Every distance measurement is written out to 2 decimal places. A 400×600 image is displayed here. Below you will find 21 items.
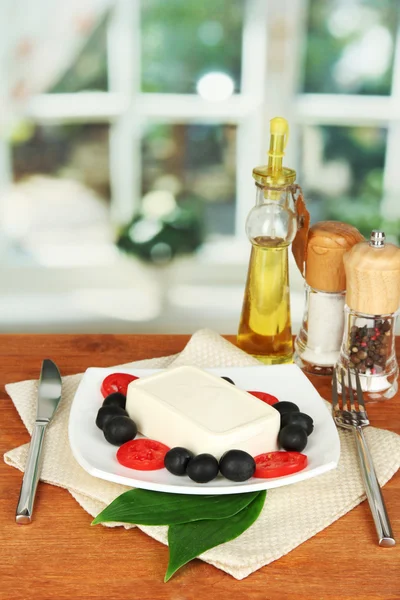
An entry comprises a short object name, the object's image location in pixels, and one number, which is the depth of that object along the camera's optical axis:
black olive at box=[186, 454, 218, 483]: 1.02
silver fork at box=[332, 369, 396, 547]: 1.01
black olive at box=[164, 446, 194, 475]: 1.03
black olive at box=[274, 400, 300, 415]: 1.11
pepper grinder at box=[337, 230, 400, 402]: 1.17
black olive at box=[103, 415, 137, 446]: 1.07
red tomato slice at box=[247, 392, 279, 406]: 1.14
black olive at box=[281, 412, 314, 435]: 1.09
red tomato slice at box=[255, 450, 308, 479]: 1.03
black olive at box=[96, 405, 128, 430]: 1.09
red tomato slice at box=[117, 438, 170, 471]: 1.04
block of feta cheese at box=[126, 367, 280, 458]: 1.04
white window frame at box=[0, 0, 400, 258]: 2.20
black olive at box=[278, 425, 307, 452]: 1.07
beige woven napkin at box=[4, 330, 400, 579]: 0.98
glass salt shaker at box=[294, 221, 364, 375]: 1.23
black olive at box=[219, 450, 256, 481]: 1.02
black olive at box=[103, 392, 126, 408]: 1.12
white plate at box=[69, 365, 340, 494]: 1.02
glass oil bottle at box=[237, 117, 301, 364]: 1.24
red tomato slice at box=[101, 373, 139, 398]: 1.15
